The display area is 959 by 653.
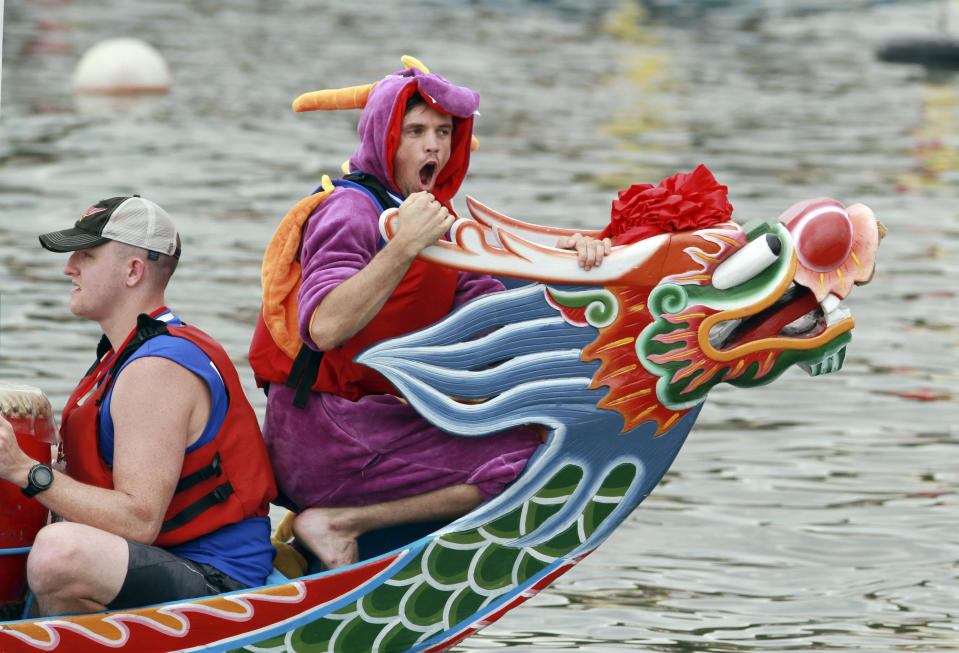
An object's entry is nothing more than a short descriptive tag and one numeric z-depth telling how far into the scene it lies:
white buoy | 41.06
